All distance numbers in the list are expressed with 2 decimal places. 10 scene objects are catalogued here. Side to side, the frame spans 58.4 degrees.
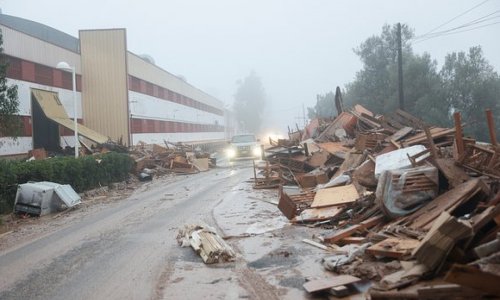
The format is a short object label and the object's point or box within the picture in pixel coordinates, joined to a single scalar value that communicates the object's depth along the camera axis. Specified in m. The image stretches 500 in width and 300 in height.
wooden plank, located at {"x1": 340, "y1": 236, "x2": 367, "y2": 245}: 7.54
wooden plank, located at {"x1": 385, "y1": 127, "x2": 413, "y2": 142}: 14.37
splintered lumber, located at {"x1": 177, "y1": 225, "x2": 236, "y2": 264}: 7.23
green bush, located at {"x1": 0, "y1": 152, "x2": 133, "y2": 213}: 12.91
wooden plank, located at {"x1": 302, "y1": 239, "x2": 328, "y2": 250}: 7.65
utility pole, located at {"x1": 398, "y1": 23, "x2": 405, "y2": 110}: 27.31
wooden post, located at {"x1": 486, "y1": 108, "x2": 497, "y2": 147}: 9.12
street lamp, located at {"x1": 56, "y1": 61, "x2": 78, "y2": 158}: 18.28
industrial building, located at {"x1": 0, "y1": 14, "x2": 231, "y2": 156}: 23.72
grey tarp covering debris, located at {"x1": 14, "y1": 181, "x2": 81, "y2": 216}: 13.07
